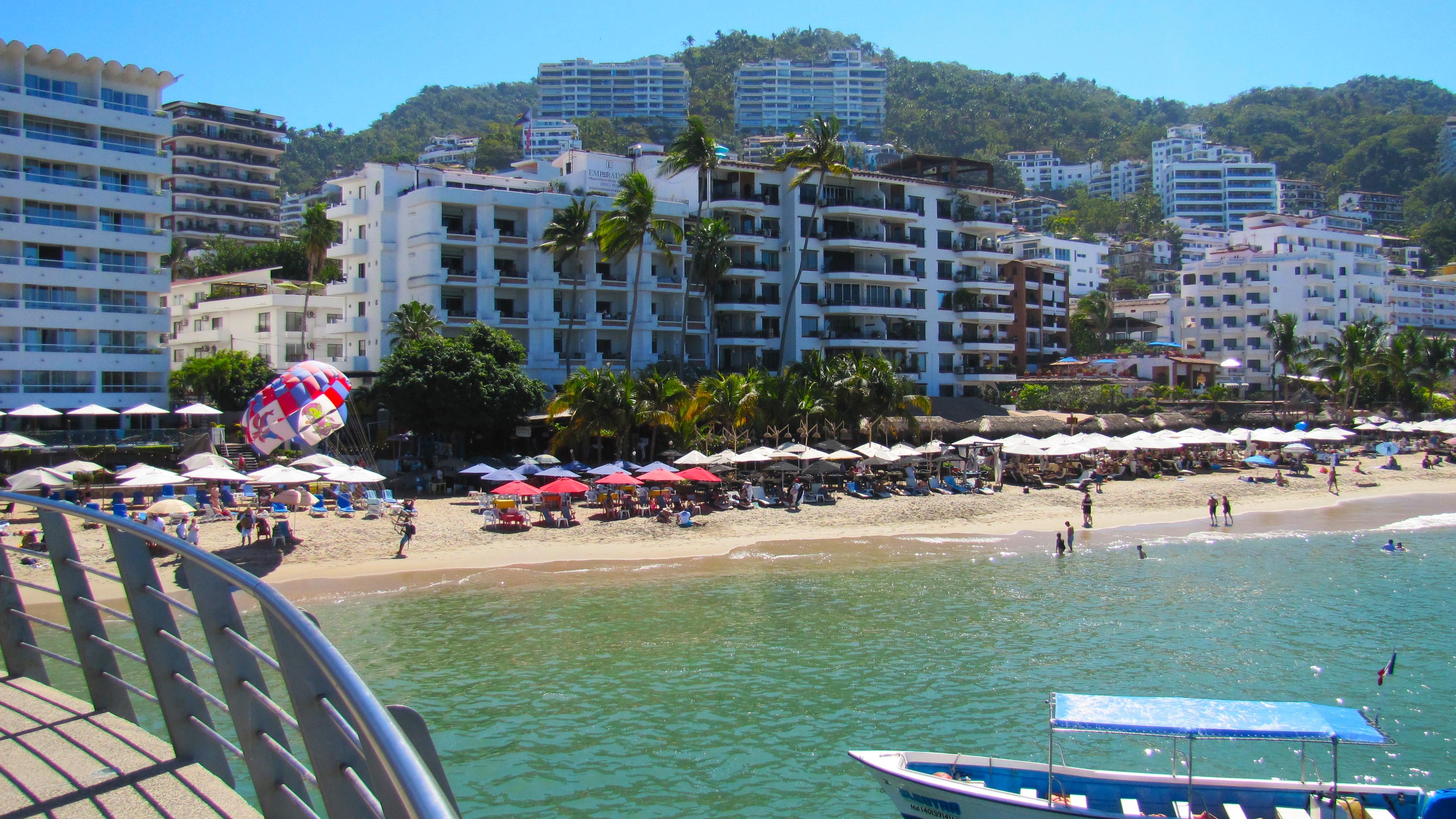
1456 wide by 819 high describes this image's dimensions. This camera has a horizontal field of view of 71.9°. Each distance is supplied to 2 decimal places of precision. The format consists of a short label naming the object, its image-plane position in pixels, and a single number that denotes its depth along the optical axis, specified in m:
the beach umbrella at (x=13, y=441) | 38.12
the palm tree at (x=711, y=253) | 58.28
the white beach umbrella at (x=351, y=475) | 34.84
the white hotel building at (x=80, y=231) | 49.38
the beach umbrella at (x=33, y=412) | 42.84
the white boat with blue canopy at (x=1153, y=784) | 13.61
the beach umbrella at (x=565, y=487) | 37.19
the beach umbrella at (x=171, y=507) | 32.22
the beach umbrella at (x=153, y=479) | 33.19
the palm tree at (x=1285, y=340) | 82.88
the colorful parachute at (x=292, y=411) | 38.47
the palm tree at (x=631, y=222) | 53.62
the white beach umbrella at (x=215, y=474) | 33.47
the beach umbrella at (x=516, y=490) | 37.36
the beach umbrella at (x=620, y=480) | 38.28
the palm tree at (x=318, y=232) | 66.75
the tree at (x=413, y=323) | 51.44
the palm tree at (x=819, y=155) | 58.75
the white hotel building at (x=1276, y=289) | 95.00
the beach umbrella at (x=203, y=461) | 35.56
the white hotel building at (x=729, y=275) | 57.22
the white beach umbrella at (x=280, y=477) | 32.25
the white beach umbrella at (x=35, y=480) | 31.59
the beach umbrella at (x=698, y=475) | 40.62
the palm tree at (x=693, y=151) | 58.56
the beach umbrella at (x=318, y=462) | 37.16
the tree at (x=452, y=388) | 45.75
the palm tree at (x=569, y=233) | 55.12
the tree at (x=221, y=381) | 54.84
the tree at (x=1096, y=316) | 96.19
